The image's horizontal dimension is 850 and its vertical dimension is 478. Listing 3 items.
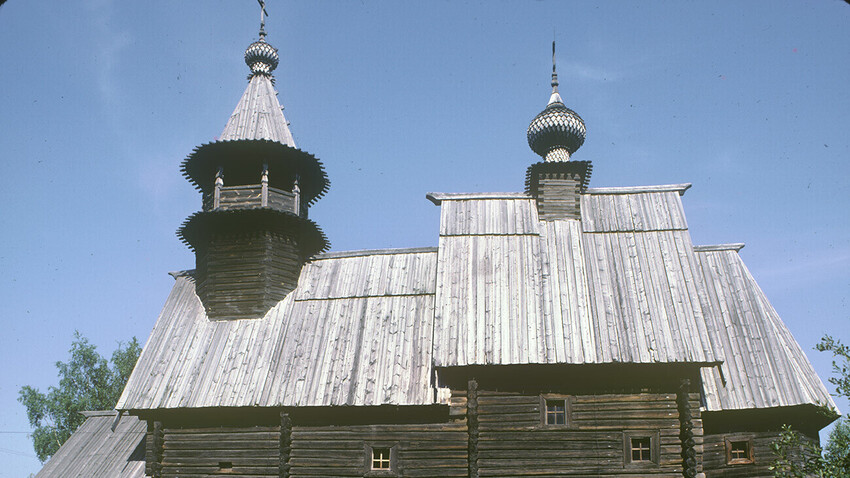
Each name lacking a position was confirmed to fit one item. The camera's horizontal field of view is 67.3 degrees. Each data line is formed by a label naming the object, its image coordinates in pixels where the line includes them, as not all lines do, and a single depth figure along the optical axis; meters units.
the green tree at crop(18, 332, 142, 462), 34.88
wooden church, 14.34
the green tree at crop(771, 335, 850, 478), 9.42
